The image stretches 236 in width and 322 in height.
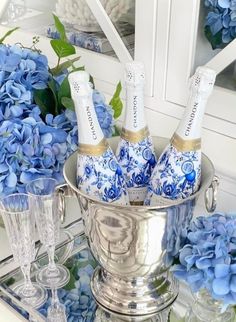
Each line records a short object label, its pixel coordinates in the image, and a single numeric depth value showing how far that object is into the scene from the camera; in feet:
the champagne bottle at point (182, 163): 1.98
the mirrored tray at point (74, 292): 2.19
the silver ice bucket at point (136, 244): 1.89
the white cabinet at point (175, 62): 2.32
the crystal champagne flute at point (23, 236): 2.17
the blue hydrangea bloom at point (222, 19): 2.21
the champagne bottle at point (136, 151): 2.10
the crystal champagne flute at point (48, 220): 2.18
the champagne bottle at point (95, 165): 2.02
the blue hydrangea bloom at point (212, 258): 1.81
